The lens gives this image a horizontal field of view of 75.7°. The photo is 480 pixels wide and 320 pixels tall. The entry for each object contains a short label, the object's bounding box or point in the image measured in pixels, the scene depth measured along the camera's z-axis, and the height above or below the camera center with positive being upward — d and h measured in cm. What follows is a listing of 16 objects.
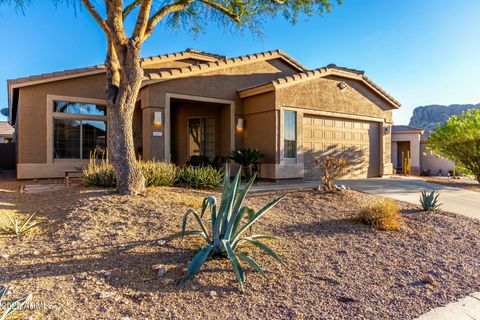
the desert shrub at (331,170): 724 -34
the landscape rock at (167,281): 315 -131
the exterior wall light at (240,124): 1204 +121
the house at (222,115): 1088 +160
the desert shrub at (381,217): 524 -106
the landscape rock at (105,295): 284 -131
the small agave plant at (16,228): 432 -107
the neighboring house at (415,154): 2097 +13
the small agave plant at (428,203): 646 -100
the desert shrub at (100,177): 754 -56
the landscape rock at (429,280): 355 -143
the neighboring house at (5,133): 2849 +196
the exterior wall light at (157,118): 1040 +123
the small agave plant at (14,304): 227 -123
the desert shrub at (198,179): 828 -65
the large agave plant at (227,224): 364 -83
